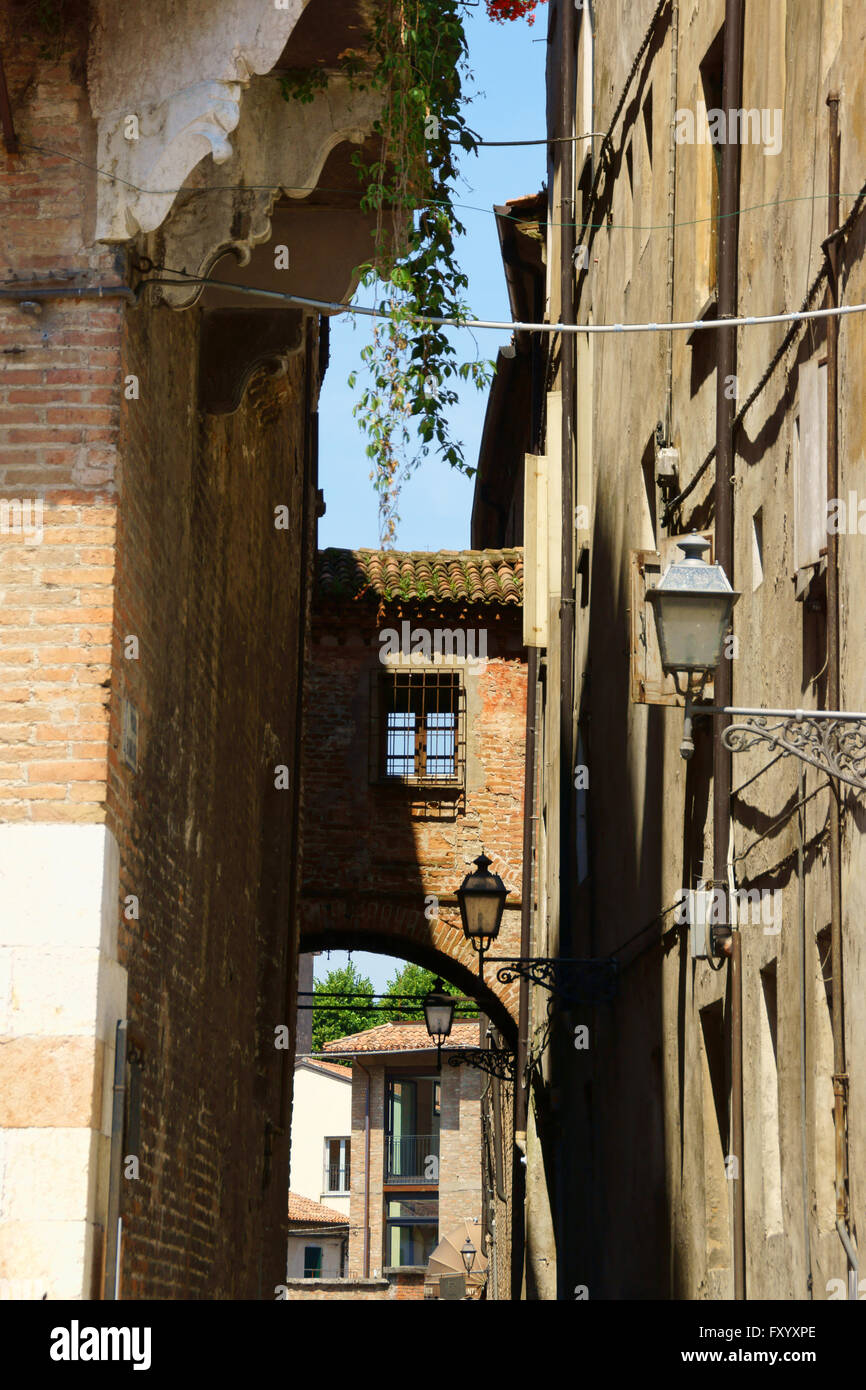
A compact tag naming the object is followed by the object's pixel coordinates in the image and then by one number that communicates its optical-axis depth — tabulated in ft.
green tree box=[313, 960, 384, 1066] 187.52
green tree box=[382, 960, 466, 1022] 180.04
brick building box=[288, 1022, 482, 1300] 143.84
